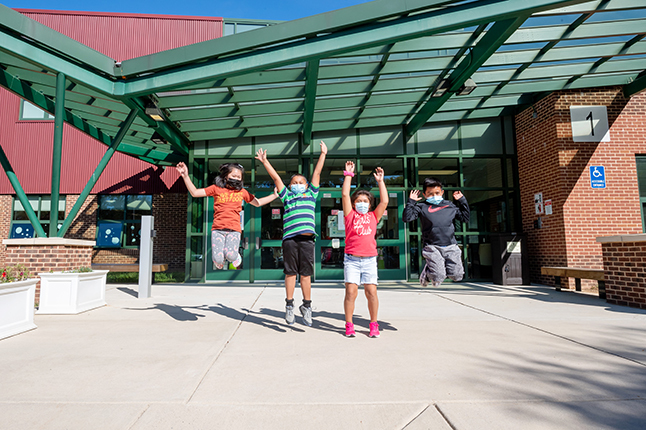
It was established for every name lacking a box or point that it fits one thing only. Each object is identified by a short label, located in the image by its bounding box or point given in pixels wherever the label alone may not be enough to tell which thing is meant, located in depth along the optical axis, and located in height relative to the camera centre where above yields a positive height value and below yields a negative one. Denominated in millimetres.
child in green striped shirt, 4289 +211
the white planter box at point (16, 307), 3975 -599
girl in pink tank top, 3963 -35
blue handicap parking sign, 8719 +1466
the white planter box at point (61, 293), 5355 -594
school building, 6305 +3182
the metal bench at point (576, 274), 6863 -627
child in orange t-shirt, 4277 +488
